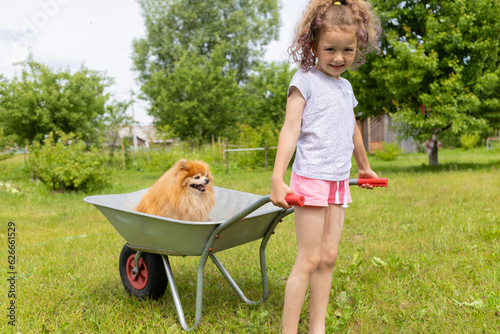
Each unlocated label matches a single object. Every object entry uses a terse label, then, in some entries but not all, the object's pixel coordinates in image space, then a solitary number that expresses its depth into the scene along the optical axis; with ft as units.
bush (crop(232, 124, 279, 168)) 44.68
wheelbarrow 7.17
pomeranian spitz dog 8.78
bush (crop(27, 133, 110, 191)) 25.67
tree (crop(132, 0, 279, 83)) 80.79
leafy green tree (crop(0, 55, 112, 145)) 42.57
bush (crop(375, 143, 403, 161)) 56.70
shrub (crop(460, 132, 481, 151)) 70.74
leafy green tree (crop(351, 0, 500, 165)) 33.32
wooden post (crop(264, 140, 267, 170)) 43.73
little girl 6.02
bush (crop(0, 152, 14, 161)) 25.26
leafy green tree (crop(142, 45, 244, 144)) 68.95
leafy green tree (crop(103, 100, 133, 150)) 57.36
